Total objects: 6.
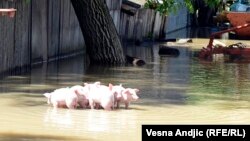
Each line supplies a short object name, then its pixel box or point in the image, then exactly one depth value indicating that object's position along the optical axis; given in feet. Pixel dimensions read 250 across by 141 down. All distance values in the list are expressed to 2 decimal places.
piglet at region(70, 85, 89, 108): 40.88
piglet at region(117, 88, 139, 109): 41.22
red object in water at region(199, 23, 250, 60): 76.95
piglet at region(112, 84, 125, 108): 40.88
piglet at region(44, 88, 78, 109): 40.83
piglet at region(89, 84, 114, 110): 40.65
